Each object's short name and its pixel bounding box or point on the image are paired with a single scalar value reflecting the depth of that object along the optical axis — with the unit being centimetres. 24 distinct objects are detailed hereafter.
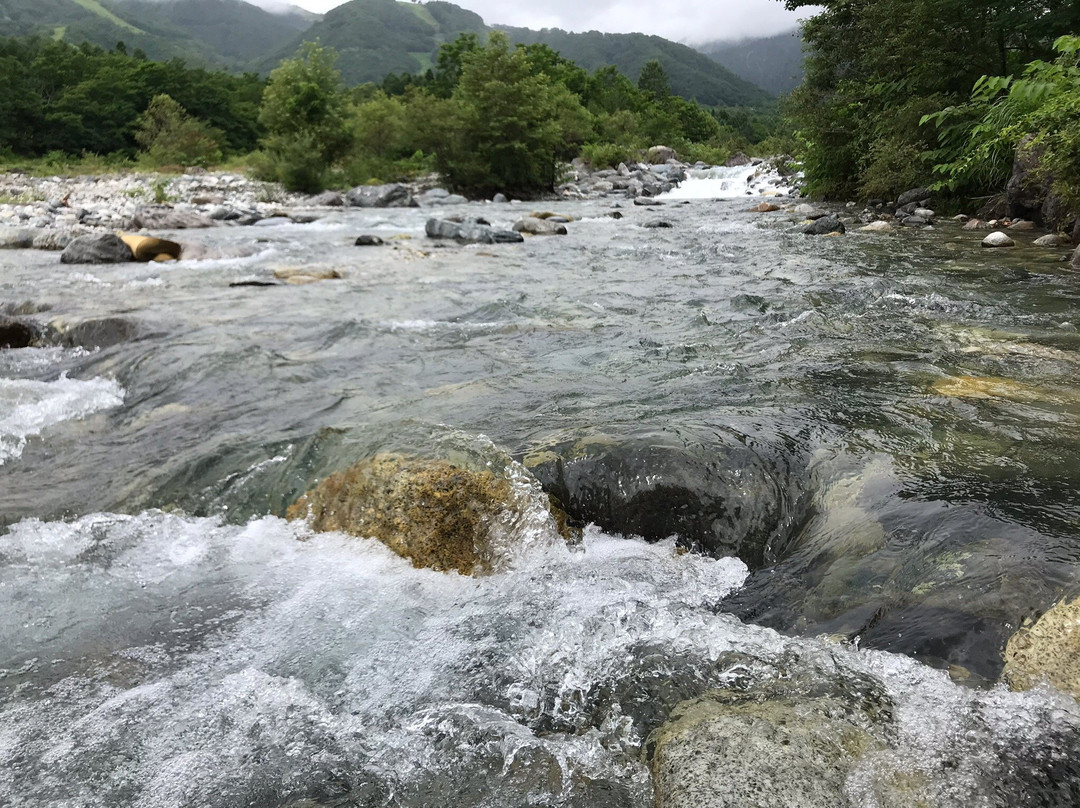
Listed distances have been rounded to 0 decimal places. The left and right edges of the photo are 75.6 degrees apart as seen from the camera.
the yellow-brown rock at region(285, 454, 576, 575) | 325
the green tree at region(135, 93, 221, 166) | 4166
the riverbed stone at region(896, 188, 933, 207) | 1560
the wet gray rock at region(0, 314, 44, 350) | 679
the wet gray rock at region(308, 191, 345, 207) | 2507
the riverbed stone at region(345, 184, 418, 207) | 2508
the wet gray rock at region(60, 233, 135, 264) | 1126
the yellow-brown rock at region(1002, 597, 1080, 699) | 206
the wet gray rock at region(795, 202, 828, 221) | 1675
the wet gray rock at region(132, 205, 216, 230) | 1592
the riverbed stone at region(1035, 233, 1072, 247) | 1021
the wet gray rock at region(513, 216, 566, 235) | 1587
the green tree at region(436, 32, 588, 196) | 3014
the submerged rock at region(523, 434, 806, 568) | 323
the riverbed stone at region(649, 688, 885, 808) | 179
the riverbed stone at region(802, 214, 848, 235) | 1367
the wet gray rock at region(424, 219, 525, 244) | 1421
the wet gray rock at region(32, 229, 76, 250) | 1309
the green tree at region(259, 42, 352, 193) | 2816
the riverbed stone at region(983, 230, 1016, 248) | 1051
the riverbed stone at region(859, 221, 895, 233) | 1343
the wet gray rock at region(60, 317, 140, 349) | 661
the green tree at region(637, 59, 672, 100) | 7981
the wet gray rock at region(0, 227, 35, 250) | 1306
